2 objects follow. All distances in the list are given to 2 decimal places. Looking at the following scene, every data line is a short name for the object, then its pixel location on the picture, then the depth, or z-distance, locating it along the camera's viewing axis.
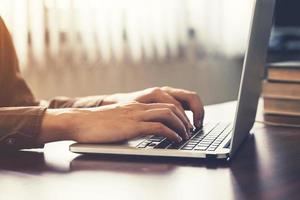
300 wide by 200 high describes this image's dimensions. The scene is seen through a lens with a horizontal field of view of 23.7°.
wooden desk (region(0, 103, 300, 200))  0.79
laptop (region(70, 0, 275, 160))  0.93
